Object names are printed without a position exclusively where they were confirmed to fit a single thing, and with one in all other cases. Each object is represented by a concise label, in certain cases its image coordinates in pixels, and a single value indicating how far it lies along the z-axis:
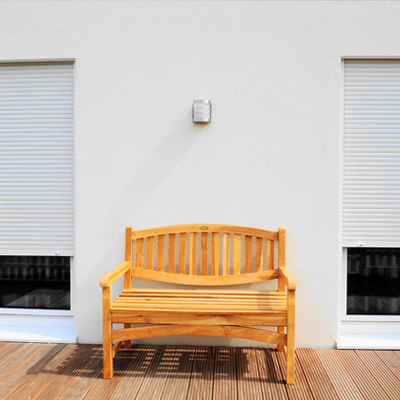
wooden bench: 2.70
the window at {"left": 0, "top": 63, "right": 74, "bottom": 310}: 3.53
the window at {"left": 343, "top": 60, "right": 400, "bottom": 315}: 3.39
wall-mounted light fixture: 3.25
